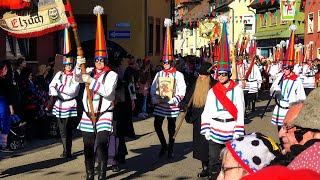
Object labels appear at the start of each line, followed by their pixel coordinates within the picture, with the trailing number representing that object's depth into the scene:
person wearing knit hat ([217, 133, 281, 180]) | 2.97
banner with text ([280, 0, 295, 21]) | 38.78
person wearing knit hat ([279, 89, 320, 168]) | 2.92
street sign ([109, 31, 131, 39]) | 22.38
